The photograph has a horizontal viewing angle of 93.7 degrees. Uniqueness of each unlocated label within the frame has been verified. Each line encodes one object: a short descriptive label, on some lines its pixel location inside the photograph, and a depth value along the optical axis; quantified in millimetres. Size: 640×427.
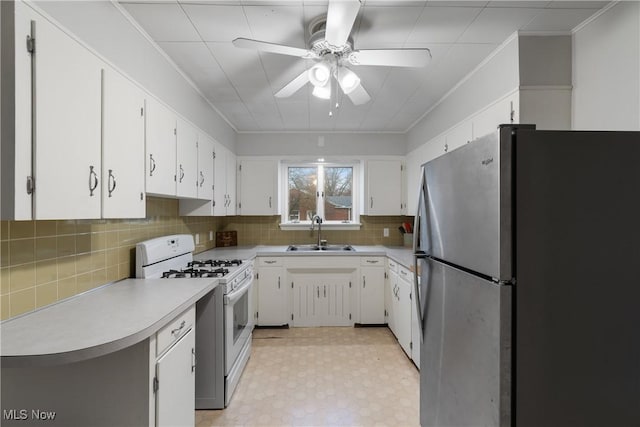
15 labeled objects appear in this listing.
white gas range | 2021
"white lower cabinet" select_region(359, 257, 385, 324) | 3441
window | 4184
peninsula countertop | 965
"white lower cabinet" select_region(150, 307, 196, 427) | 1259
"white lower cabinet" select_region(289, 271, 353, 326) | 3443
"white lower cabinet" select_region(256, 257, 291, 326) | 3391
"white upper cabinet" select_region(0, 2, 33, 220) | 958
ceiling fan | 1333
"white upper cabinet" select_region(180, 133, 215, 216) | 2625
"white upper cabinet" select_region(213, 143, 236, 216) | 3071
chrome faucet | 3930
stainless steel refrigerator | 1019
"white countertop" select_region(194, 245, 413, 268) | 3066
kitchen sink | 3815
